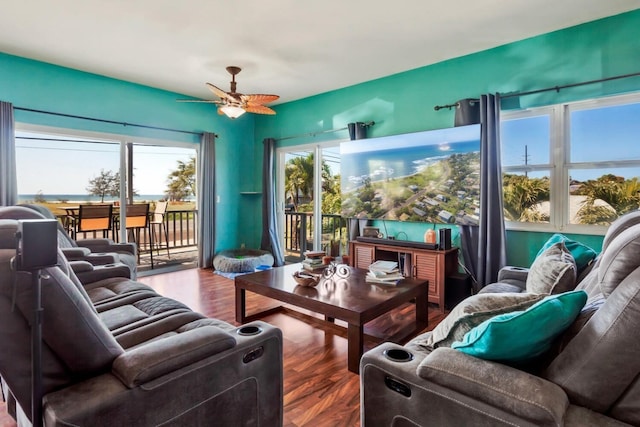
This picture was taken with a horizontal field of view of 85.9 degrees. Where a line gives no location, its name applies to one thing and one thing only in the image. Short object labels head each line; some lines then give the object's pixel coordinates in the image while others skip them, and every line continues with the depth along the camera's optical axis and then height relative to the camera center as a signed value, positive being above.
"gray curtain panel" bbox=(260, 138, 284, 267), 5.65 +0.15
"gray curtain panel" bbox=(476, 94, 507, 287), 3.37 +0.17
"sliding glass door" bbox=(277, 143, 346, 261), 5.27 +0.23
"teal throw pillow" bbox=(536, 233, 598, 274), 2.21 -0.27
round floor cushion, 4.95 -0.70
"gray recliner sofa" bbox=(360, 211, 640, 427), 0.93 -0.51
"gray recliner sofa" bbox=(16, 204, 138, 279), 2.96 -0.36
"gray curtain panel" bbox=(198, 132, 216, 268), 5.35 +0.25
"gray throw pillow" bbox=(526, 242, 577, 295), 1.58 -0.30
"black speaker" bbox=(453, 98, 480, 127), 3.55 +1.05
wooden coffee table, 2.21 -0.60
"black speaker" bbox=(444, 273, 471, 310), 3.39 -0.77
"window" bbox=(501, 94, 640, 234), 2.95 +0.43
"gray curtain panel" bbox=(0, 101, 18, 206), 3.64 +0.62
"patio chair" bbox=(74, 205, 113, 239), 4.38 -0.06
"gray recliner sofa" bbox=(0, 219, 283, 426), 0.99 -0.53
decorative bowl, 2.71 -0.53
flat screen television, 3.58 +0.42
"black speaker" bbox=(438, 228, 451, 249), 3.53 -0.28
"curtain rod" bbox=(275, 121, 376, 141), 4.51 +1.21
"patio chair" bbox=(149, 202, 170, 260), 5.64 -0.11
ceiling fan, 3.67 +1.25
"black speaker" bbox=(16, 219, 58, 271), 0.90 -0.08
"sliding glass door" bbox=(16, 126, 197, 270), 4.19 +0.56
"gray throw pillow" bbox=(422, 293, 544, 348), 1.24 -0.37
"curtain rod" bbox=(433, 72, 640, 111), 2.84 +1.13
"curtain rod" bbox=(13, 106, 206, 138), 3.90 +1.21
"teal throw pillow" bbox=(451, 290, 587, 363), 1.05 -0.36
